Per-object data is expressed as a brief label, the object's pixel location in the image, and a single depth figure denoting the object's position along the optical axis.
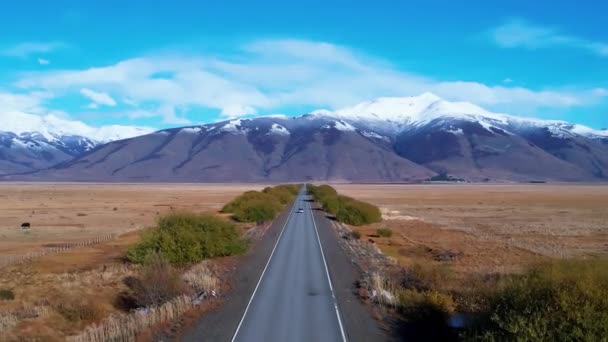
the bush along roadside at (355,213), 69.69
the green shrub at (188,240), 33.00
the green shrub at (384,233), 53.85
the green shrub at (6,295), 25.05
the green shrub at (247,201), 75.47
